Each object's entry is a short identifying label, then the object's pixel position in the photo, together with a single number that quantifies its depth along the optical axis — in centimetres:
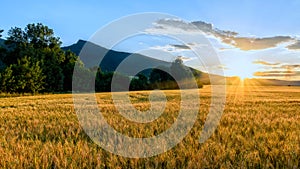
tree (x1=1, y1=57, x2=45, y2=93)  5181
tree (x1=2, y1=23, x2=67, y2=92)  6719
